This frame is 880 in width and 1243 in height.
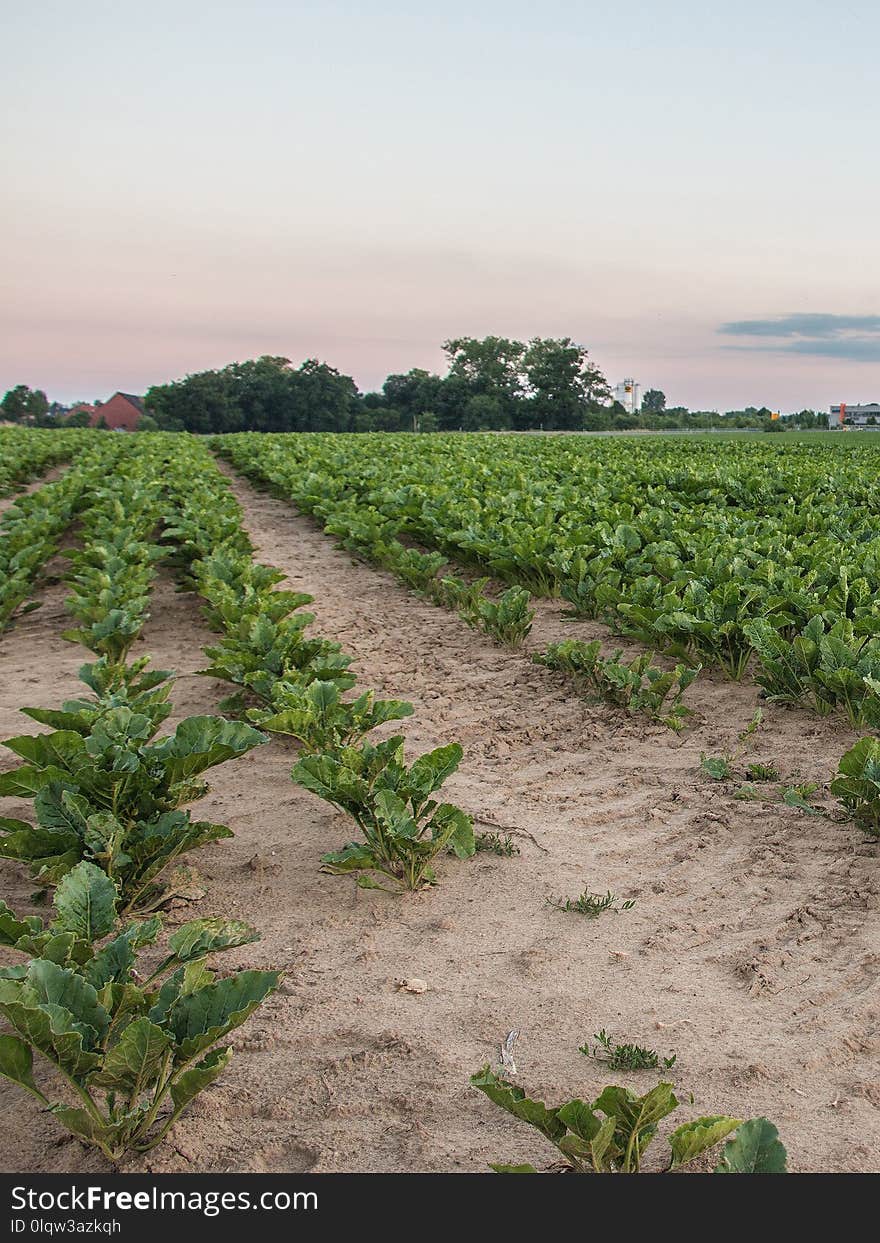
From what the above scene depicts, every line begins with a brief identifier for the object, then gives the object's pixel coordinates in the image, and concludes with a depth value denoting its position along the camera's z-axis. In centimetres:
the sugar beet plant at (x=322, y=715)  455
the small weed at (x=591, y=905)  366
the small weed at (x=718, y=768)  481
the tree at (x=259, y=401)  8131
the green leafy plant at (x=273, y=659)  532
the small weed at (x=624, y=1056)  279
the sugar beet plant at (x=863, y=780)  402
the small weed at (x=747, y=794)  455
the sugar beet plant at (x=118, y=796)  361
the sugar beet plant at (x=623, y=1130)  220
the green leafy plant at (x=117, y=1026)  237
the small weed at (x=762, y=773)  474
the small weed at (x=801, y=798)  437
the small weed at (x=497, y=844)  411
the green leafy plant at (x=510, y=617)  715
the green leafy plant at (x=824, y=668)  512
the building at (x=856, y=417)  8425
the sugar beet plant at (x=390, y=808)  375
